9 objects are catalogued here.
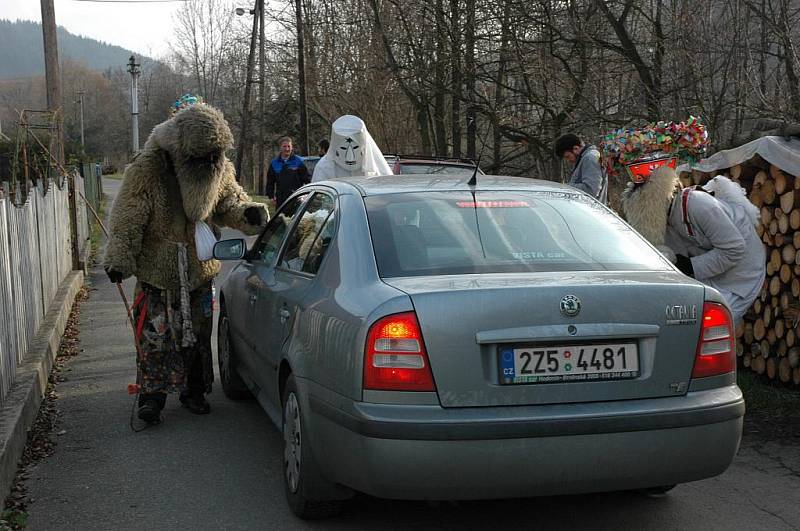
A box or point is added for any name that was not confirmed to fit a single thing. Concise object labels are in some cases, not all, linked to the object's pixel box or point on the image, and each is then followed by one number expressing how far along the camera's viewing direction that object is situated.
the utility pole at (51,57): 20.78
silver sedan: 3.54
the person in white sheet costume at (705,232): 5.68
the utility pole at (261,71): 36.88
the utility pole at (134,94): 43.28
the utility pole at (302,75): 27.02
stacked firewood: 6.52
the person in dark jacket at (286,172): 15.48
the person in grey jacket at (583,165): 9.66
